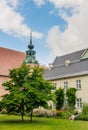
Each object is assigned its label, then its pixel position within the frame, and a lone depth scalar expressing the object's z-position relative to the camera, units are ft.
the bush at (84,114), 114.11
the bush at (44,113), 131.62
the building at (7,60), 198.06
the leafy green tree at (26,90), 90.17
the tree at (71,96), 134.72
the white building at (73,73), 133.28
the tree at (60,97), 141.62
